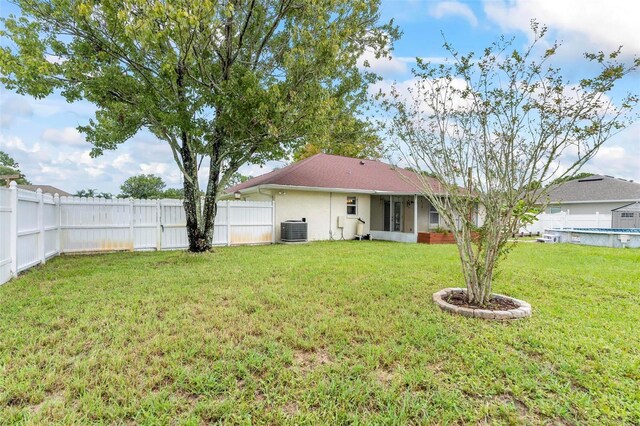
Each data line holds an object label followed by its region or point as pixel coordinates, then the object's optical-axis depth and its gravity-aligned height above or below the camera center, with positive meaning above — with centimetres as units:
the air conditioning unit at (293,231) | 1372 -47
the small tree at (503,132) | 417 +127
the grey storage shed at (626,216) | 1956 +40
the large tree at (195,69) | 759 +398
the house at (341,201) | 1453 +96
